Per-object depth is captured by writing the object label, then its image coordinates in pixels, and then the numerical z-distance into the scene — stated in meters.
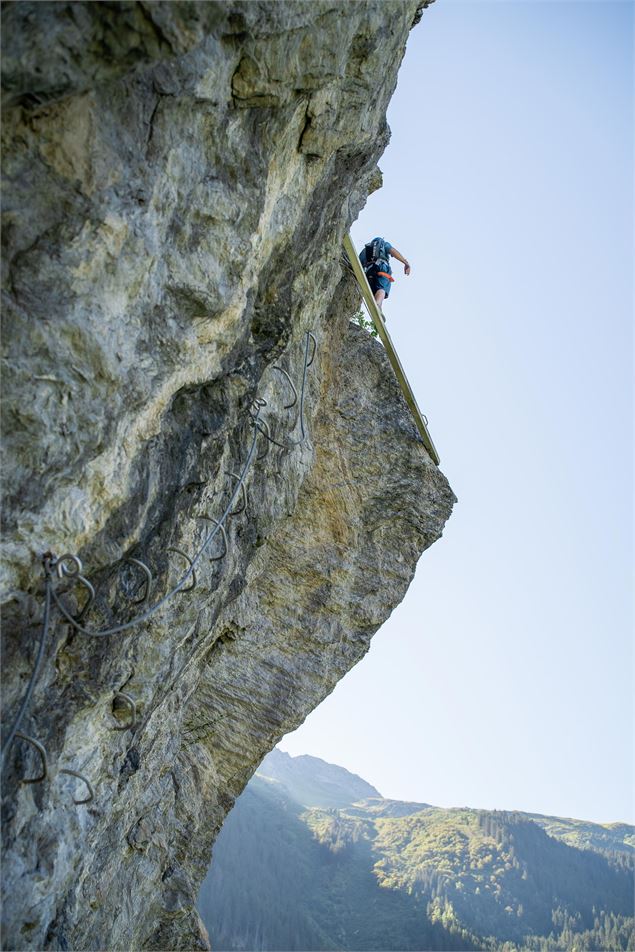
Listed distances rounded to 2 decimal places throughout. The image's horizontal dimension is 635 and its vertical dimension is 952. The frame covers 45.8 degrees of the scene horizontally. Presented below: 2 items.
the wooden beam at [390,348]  11.29
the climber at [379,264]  13.28
